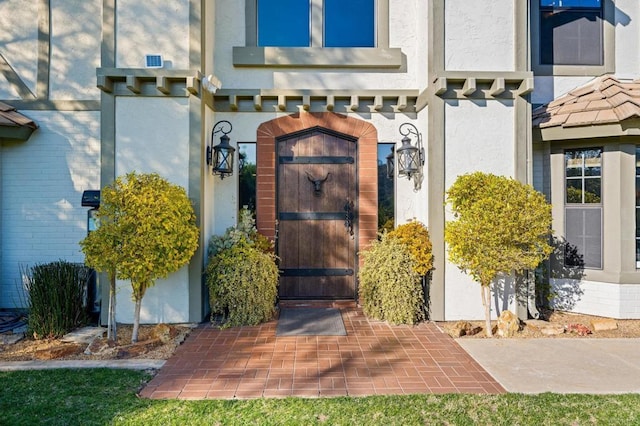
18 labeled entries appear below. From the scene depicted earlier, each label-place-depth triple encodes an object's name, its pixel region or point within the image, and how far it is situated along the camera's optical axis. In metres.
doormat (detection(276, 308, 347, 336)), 4.39
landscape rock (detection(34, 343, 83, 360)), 3.75
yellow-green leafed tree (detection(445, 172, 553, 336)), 4.16
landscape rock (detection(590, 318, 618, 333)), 4.53
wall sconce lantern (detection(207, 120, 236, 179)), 4.98
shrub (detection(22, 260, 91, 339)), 4.36
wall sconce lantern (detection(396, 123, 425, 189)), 5.04
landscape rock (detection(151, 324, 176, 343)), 4.17
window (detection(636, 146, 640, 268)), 4.89
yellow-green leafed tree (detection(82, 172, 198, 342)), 3.94
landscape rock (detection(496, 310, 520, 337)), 4.35
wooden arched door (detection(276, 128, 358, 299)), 5.51
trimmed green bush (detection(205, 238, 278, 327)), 4.59
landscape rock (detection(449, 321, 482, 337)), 4.34
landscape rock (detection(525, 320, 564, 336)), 4.39
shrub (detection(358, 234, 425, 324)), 4.64
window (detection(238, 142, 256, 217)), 5.55
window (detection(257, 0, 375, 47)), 5.55
